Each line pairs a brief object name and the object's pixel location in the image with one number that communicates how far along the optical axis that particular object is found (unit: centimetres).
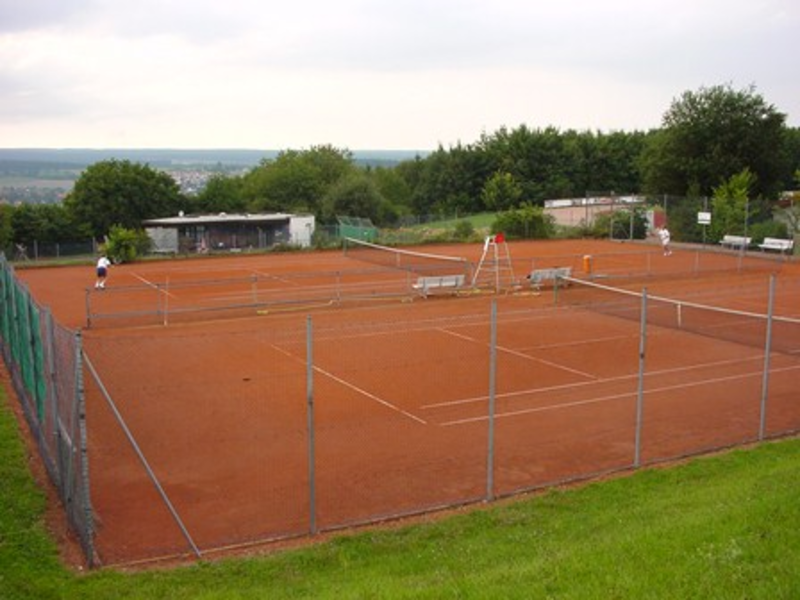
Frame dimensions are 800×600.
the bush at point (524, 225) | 5662
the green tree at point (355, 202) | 7112
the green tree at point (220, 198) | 8319
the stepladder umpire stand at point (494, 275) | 3500
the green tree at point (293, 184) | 9250
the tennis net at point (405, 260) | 3931
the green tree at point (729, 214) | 4744
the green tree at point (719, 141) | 6141
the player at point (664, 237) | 4366
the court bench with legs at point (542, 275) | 3287
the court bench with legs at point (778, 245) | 4438
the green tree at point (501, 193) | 8456
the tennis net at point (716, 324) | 2242
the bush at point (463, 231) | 5706
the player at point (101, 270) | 3406
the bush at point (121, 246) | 4625
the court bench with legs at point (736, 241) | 4558
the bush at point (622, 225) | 5441
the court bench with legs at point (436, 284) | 3247
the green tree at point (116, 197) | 6981
